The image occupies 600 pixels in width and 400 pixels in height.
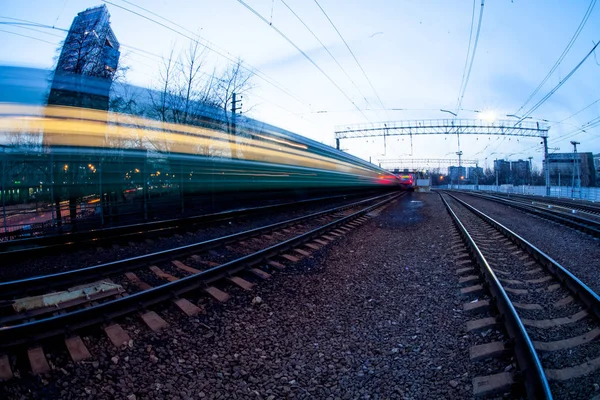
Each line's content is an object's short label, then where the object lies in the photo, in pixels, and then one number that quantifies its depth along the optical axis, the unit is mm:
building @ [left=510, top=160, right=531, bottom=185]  92375
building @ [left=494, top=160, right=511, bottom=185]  94731
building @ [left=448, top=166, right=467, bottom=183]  108188
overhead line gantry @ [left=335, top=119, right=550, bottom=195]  29688
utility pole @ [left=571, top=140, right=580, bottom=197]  39062
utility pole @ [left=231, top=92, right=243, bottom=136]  22420
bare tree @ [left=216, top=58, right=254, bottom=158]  11698
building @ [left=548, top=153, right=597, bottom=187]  60844
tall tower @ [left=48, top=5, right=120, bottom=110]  12648
